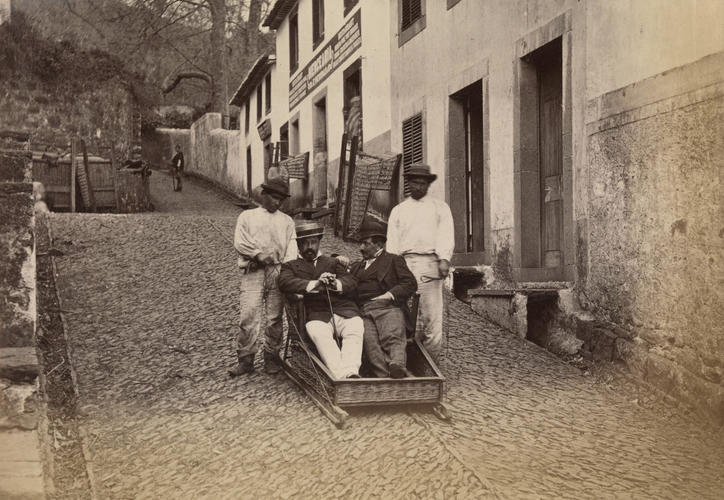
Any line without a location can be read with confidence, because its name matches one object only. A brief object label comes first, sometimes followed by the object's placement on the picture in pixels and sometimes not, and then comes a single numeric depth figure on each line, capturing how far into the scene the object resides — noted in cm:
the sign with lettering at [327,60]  1548
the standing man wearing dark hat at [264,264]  713
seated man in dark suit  631
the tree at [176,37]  2334
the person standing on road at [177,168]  2828
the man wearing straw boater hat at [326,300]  628
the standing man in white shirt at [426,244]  704
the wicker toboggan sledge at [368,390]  575
